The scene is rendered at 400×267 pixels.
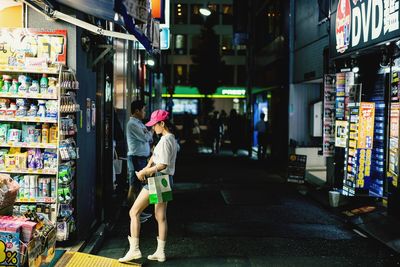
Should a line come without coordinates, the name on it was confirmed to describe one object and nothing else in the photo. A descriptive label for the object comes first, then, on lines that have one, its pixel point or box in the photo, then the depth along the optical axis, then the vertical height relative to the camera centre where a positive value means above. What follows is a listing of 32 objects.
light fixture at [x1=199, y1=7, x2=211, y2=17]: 28.73 +5.95
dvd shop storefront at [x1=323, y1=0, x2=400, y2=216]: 9.65 +0.35
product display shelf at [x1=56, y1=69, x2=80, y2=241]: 7.16 -0.90
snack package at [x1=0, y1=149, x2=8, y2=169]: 7.38 -0.72
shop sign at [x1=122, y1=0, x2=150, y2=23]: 5.51 +1.24
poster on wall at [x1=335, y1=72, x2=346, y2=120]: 11.94 +0.49
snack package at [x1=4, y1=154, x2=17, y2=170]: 7.36 -0.76
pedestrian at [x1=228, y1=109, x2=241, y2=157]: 25.86 -0.80
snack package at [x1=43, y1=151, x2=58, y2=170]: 7.29 -0.72
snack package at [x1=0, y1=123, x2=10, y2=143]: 7.36 -0.33
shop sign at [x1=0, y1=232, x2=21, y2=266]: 4.55 -1.27
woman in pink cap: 7.02 -0.89
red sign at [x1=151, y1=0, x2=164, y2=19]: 11.90 +2.54
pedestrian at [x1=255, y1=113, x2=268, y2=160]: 22.09 -0.90
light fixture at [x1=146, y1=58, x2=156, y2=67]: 20.41 +2.17
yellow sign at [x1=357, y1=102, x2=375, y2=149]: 10.41 -0.21
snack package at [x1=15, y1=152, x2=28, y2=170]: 7.35 -0.74
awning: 6.59 +1.45
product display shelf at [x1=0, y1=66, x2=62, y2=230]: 7.15 -0.51
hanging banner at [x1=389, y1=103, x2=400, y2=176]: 9.48 -0.46
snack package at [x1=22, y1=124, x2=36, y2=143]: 7.33 -0.32
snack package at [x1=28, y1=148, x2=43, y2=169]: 7.34 -0.72
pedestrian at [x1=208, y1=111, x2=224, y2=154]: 26.55 -0.95
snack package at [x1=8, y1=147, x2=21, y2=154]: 7.42 -0.58
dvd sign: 8.83 +1.87
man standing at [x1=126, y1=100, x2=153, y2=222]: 9.88 -0.63
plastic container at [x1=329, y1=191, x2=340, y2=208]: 11.37 -1.93
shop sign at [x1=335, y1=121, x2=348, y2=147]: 11.66 -0.44
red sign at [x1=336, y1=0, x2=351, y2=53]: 11.07 +2.08
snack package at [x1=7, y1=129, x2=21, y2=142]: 7.33 -0.35
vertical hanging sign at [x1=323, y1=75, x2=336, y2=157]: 12.48 -0.03
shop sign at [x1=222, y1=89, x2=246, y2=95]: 54.97 +2.45
